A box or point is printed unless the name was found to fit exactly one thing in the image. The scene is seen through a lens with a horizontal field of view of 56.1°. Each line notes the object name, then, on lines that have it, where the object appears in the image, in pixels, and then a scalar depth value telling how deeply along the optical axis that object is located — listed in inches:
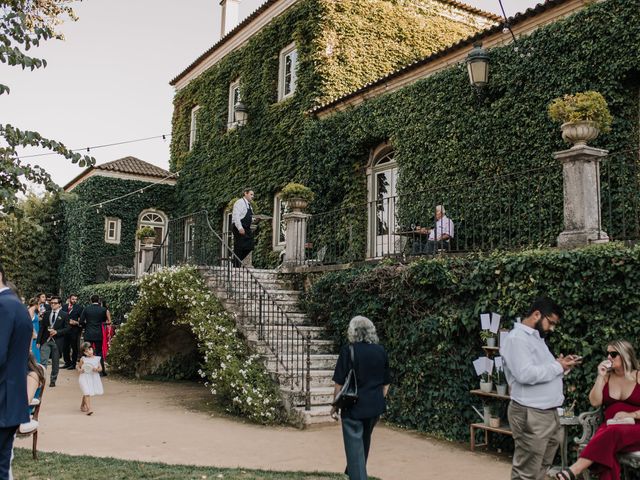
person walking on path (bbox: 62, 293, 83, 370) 613.0
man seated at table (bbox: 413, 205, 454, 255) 385.7
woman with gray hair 207.8
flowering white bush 362.6
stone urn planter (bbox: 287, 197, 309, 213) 499.8
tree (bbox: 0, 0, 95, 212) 263.4
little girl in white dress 385.4
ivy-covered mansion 400.8
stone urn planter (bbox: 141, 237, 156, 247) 732.7
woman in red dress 206.8
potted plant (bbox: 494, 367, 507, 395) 287.3
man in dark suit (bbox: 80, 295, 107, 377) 544.7
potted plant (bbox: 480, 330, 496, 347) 297.7
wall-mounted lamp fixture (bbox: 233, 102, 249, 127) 747.4
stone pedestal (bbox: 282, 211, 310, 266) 492.4
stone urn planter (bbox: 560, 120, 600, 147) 285.1
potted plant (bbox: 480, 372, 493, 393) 294.7
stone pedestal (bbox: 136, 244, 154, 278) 699.4
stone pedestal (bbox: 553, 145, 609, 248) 280.1
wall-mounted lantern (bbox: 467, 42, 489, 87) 436.5
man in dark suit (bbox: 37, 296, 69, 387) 508.7
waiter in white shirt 519.7
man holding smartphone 186.5
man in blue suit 135.2
